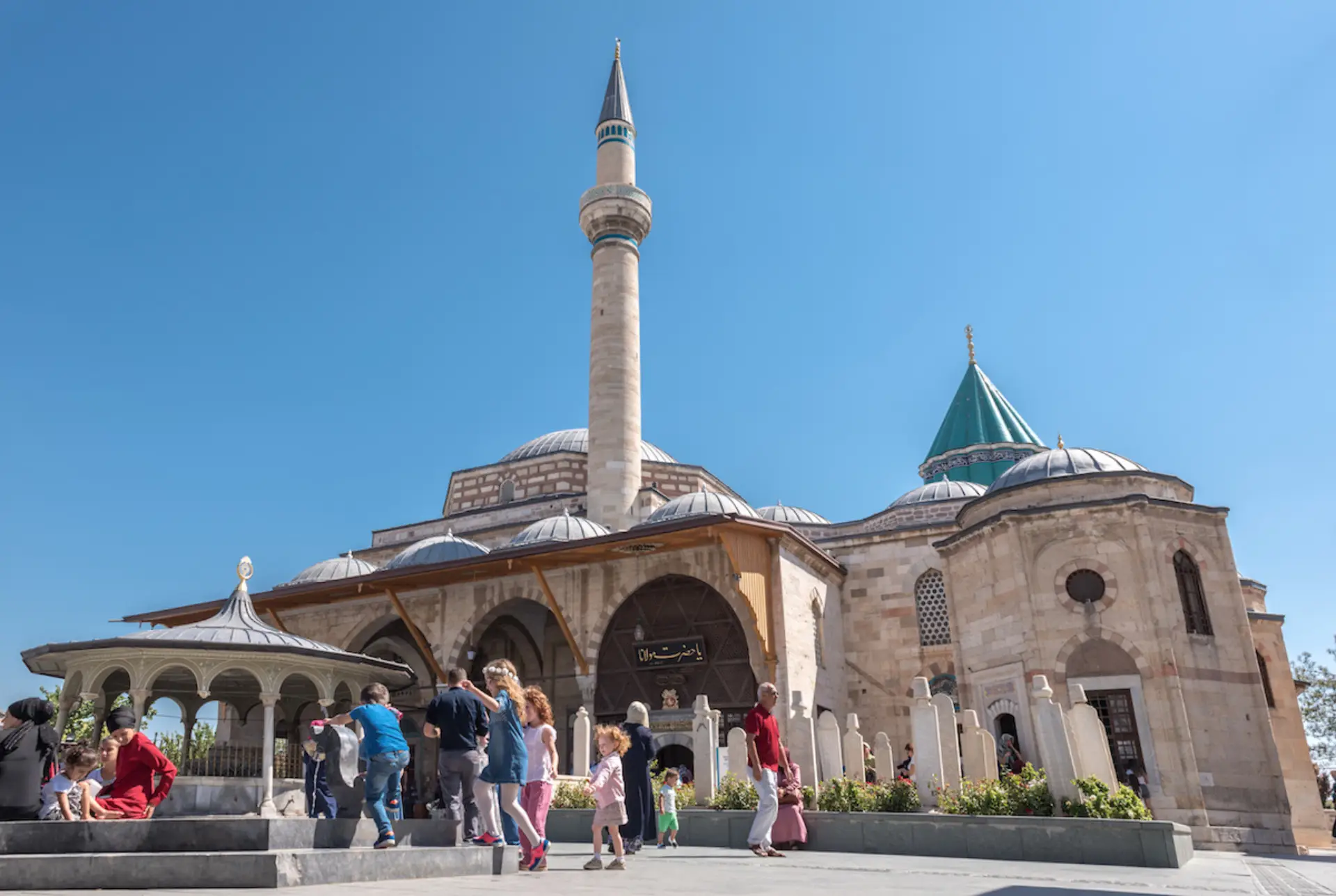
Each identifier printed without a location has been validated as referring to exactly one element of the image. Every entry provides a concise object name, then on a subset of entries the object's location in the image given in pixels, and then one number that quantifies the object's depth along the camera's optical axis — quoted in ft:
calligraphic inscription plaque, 56.80
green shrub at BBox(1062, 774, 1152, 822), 25.45
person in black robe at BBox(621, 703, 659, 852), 24.25
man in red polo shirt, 23.56
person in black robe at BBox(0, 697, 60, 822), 17.67
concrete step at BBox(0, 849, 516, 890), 14.05
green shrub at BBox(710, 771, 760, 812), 32.12
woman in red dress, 18.95
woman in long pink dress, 26.61
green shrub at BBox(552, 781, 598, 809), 36.60
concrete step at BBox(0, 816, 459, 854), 15.72
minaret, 67.46
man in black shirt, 20.52
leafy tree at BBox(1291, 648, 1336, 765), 96.63
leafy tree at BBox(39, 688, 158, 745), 90.12
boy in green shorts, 30.45
